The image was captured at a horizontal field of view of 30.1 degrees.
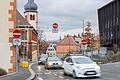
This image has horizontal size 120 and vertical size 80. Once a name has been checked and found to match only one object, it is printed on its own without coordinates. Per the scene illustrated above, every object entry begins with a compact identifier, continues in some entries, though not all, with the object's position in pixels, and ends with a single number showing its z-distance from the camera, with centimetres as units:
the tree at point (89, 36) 5062
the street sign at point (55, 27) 2845
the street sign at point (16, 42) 1473
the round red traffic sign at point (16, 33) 1468
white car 1437
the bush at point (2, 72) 1505
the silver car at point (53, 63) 2476
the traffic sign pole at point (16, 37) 1470
